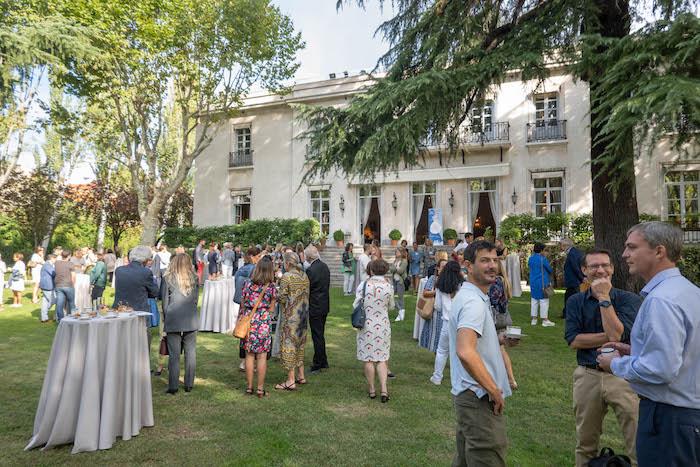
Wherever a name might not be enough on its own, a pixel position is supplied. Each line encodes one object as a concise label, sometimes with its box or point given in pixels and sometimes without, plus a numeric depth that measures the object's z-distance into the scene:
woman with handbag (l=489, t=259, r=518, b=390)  6.03
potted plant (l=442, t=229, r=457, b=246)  21.05
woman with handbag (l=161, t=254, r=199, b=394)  5.89
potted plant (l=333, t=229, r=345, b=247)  22.95
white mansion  19.69
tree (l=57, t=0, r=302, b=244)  18.09
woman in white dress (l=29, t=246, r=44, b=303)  14.89
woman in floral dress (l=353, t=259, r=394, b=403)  5.75
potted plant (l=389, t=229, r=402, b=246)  21.95
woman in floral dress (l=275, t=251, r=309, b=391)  6.15
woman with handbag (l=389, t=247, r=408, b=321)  11.57
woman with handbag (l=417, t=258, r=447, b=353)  7.09
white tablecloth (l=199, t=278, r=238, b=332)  10.11
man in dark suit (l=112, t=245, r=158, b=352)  6.22
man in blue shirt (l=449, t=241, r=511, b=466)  2.58
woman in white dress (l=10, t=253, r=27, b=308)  13.88
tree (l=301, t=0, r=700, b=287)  6.39
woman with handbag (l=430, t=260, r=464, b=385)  6.09
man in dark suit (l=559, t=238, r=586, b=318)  8.56
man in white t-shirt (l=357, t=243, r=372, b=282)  13.12
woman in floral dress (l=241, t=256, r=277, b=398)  5.88
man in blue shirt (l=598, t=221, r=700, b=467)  2.12
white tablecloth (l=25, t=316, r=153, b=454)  4.31
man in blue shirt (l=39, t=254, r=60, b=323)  11.34
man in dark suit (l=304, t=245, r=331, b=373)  7.11
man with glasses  3.10
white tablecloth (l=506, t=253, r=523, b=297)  14.80
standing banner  21.11
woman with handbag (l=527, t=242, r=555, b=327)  10.16
